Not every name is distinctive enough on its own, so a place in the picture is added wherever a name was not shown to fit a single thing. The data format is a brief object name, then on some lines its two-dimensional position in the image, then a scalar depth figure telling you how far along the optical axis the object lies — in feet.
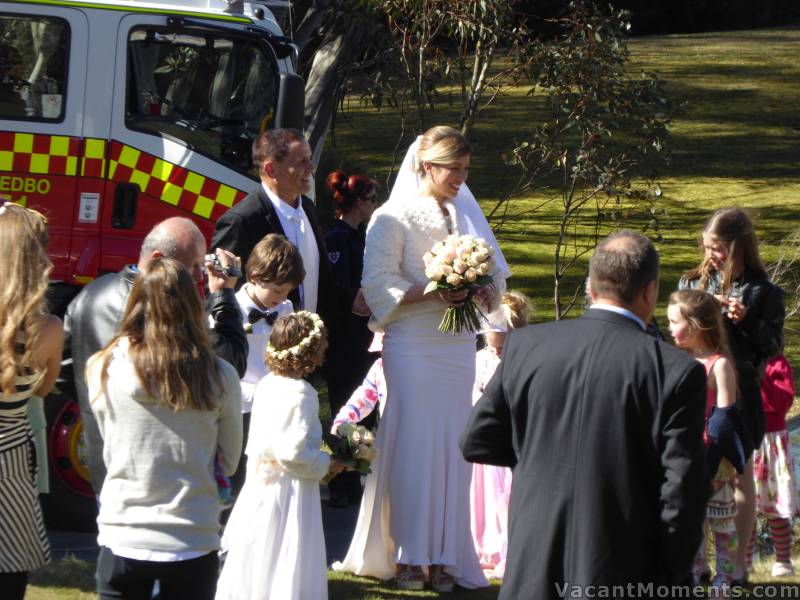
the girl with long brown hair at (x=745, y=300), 36.42
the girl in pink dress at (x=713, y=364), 34.30
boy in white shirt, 34.58
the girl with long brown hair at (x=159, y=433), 24.30
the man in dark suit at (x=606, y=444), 22.33
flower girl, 32.68
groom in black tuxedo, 37.93
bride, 37.96
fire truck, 46.14
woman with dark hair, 49.80
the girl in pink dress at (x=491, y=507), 40.98
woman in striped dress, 25.40
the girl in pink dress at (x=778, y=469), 39.32
